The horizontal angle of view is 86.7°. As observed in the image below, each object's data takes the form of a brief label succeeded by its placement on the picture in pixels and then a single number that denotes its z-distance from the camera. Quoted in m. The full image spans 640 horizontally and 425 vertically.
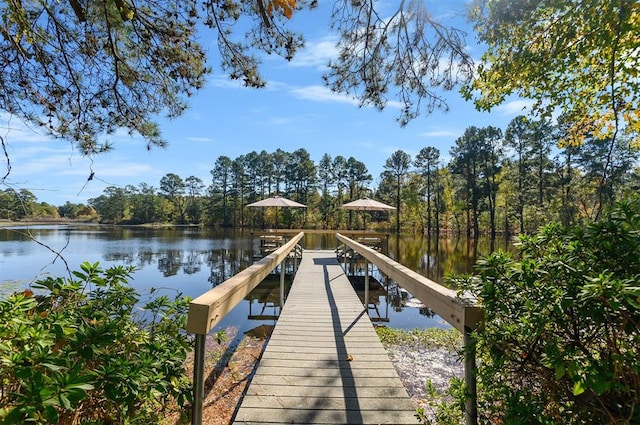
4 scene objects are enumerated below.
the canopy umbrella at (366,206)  13.61
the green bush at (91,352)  0.98
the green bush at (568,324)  0.97
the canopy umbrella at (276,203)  14.53
